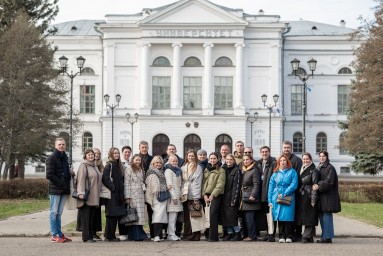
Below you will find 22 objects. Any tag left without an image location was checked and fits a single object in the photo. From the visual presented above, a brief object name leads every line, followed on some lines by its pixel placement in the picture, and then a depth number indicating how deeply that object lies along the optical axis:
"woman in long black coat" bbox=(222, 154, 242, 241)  17.22
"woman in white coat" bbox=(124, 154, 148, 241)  17.08
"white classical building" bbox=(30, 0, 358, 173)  63.38
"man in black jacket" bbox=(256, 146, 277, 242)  17.25
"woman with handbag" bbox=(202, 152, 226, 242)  17.05
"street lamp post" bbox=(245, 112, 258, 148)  63.56
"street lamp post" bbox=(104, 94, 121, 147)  57.01
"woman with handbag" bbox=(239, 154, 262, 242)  17.17
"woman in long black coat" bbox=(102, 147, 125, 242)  16.98
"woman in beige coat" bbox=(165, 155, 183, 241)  17.22
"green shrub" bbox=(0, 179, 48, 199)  31.47
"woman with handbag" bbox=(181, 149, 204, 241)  17.30
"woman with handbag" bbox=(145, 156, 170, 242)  17.09
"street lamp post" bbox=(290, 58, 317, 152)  33.72
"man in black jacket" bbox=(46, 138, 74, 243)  16.58
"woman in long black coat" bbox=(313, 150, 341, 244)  16.73
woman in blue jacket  16.73
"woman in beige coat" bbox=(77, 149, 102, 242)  16.72
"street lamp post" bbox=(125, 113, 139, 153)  63.41
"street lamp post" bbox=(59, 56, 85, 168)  38.28
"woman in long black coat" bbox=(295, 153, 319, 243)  16.78
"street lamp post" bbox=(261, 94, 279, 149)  60.59
